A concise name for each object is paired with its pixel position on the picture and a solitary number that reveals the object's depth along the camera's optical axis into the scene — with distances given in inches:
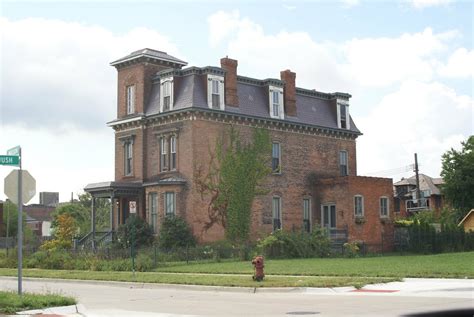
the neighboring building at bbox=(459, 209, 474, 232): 2306.8
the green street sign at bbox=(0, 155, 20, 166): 671.8
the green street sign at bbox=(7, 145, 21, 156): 680.4
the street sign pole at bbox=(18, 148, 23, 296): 669.3
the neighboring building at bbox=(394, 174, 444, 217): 3462.1
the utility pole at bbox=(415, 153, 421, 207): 2514.8
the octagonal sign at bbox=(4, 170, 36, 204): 698.8
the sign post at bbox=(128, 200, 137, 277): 1174.2
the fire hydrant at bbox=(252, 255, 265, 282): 889.3
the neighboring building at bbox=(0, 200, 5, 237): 3178.4
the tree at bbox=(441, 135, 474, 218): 2447.1
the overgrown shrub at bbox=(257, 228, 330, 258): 1502.2
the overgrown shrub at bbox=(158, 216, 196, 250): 1605.6
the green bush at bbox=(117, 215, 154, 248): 1649.9
